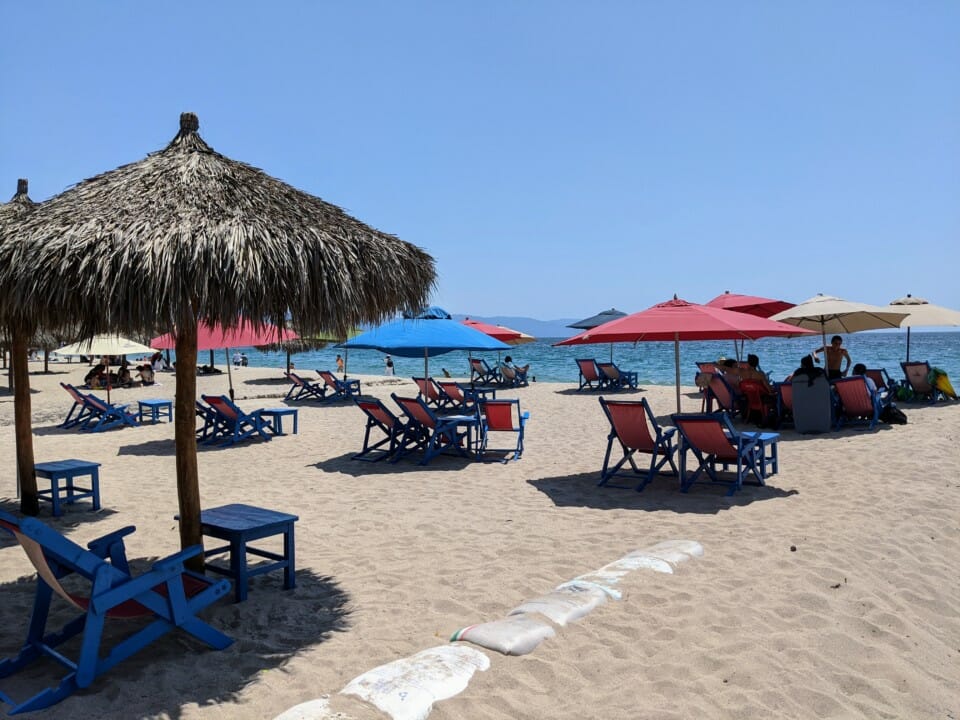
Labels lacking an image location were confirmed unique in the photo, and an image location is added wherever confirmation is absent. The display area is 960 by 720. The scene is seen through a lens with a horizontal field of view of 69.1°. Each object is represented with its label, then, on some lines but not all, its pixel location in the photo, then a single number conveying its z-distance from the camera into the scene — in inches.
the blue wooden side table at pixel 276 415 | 408.6
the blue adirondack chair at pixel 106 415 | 473.1
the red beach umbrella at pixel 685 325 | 238.1
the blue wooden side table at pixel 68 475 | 231.5
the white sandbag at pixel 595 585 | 142.9
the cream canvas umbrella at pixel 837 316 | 373.7
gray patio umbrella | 770.9
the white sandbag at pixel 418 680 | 103.1
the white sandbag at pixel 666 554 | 160.1
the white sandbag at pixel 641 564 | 157.9
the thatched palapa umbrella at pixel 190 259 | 127.0
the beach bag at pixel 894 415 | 380.5
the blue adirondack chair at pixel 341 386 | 612.7
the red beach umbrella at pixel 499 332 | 675.4
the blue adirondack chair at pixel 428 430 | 318.7
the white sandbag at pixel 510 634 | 120.6
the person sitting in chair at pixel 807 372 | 367.9
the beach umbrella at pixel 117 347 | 505.7
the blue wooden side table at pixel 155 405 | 476.4
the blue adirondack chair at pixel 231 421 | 391.2
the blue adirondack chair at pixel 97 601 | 105.4
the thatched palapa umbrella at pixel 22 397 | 209.7
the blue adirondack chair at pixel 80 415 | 481.7
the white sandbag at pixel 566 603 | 133.0
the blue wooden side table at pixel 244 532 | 146.5
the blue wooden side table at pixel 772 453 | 253.1
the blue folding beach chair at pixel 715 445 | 236.8
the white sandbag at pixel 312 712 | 100.8
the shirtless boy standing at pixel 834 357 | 425.1
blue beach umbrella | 373.4
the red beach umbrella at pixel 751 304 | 447.5
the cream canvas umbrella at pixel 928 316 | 465.7
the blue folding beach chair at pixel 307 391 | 634.8
